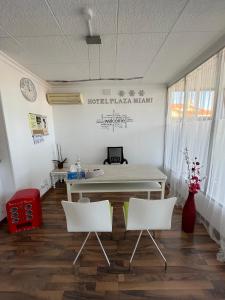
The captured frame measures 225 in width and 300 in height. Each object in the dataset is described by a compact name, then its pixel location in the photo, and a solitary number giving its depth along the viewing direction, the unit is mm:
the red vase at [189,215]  2102
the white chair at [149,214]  1474
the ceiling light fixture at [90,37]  1480
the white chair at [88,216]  1453
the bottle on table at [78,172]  2252
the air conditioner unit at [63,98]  3697
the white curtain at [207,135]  1920
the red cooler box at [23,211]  2178
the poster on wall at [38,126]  3005
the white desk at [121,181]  2203
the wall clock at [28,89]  2753
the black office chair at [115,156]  3951
